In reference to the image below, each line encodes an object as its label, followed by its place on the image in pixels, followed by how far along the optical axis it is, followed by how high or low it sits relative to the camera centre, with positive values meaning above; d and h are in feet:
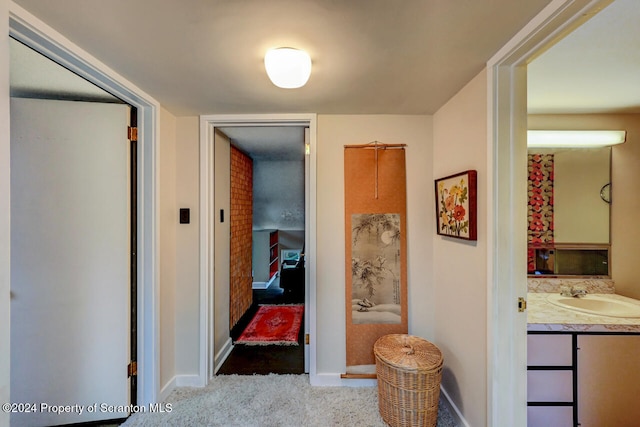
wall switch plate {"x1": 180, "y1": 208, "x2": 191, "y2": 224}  6.97 -0.09
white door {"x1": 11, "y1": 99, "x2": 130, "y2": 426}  5.25 -0.98
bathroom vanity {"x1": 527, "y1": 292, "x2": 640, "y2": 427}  4.81 -2.97
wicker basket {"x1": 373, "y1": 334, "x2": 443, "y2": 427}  5.15 -3.46
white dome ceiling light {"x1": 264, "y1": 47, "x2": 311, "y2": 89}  4.03 +2.30
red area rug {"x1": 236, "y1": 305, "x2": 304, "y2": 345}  9.35 -4.56
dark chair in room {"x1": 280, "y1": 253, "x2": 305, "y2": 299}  14.66 -3.79
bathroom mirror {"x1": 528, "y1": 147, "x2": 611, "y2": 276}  6.50 +0.06
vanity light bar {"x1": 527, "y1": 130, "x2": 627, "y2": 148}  6.28 +1.78
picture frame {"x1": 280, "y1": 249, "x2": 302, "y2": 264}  18.22 -2.92
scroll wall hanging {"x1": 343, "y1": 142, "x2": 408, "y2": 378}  7.00 -0.30
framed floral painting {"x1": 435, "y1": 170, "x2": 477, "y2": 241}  5.00 +0.15
